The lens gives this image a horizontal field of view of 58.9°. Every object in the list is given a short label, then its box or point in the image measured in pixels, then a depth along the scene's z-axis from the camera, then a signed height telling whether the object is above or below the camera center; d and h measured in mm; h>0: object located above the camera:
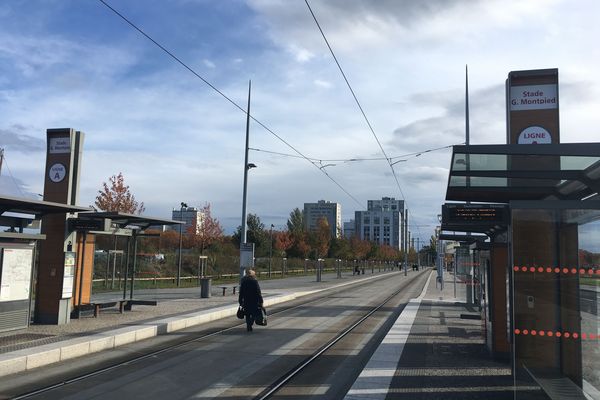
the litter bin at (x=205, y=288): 22297 -1446
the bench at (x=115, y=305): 14798 -1592
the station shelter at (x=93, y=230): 14062 +575
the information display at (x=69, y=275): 13652 -669
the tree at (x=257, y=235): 65250 +2477
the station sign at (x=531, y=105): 11328 +3414
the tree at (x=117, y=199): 31297 +3066
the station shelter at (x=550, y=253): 5598 +120
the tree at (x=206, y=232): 40156 +1654
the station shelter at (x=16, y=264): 10898 -342
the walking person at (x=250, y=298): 13477 -1110
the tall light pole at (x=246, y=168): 23597 +3870
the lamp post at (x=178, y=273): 31334 -1198
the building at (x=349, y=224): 182175 +11854
